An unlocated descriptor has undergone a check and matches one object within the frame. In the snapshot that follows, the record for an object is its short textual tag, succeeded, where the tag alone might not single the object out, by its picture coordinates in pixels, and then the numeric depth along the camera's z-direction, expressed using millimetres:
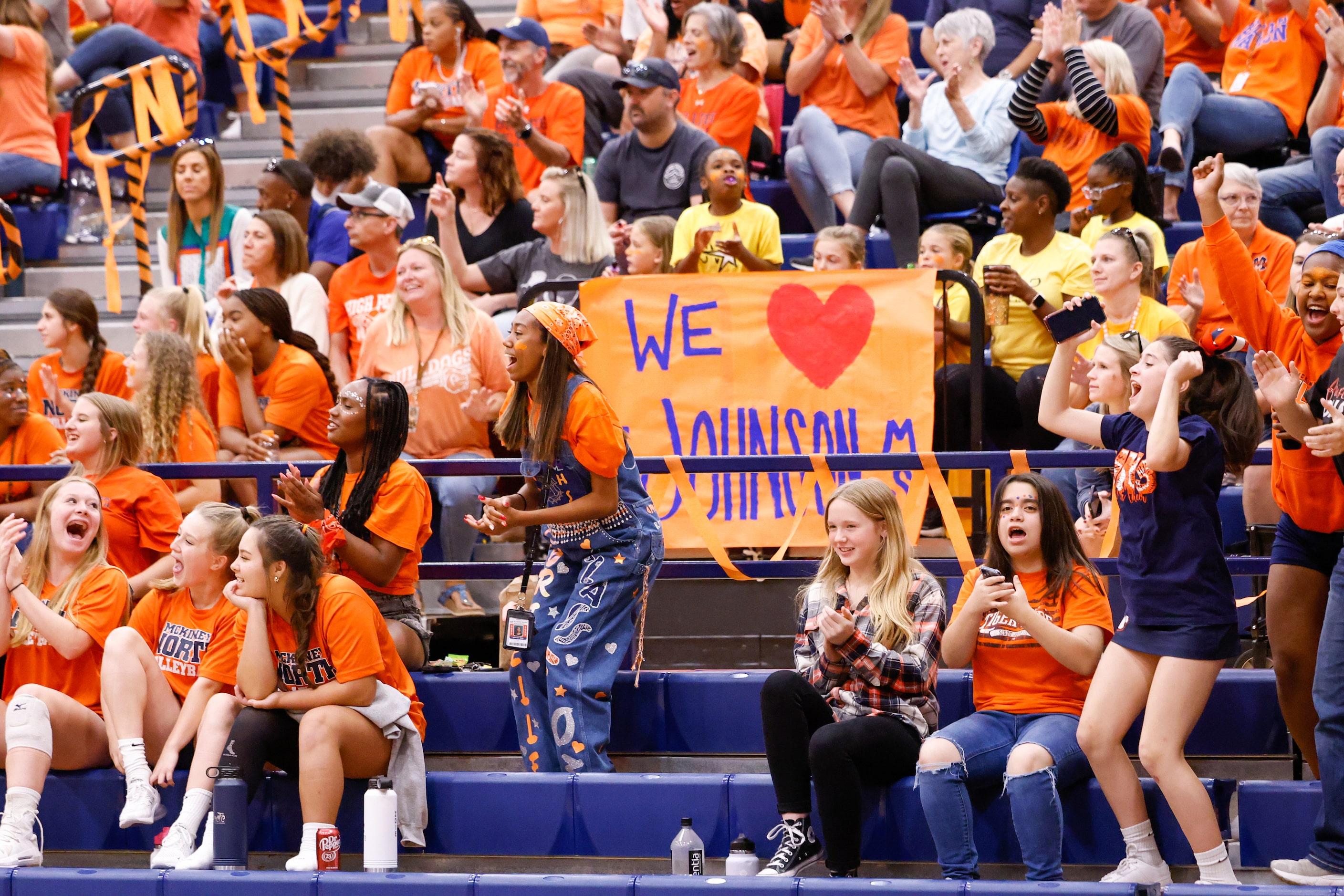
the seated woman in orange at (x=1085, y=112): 16172
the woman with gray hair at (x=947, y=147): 16156
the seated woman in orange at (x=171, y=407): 13023
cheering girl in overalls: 10414
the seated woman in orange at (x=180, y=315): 14500
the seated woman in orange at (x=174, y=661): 10406
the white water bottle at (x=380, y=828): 9750
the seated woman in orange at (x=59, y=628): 10477
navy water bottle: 9695
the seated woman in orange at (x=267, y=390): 13398
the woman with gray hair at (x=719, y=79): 18250
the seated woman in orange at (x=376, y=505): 10766
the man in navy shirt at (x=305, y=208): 16953
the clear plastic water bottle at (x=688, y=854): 9539
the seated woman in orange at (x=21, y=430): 13086
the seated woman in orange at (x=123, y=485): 11820
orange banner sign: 13109
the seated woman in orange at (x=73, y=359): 14195
